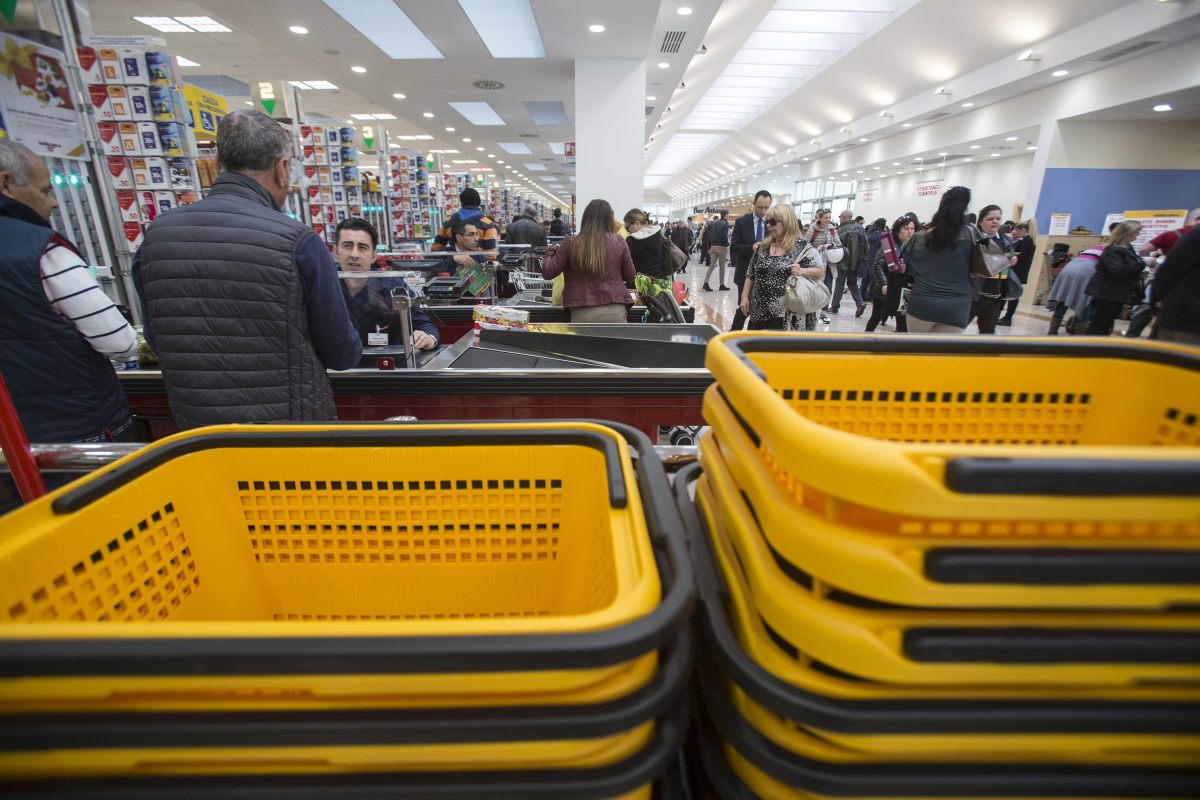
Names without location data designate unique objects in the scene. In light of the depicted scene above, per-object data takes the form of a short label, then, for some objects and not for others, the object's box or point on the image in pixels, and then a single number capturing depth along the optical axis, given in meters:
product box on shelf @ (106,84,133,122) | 4.45
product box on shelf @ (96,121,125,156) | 4.57
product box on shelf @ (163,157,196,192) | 4.81
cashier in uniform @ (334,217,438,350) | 3.05
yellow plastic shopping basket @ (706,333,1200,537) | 0.48
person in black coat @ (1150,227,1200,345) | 3.50
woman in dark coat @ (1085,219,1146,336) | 6.77
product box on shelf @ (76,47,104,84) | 4.27
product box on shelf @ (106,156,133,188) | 4.71
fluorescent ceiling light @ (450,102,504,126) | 12.60
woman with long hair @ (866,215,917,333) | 7.51
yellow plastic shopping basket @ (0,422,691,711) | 0.48
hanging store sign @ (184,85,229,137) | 5.41
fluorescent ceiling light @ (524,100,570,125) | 12.80
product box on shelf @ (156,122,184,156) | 4.68
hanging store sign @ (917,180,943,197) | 17.23
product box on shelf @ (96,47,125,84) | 4.37
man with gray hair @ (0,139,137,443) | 1.90
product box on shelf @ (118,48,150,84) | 4.36
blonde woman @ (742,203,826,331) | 4.73
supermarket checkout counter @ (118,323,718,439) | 2.46
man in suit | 10.13
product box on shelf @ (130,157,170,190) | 4.71
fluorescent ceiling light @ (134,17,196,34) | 9.29
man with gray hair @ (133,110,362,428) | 1.80
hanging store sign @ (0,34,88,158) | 3.28
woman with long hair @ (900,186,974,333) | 4.47
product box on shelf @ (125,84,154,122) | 4.47
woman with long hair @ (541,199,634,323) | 4.04
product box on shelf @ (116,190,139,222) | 4.79
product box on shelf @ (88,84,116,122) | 4.44
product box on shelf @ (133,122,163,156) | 4.61
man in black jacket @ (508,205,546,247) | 9.29
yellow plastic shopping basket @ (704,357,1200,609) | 0.50
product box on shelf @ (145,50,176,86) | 4.45
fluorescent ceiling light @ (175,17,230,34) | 9.31
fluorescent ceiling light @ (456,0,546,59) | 6.91
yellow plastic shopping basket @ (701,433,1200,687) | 0.53
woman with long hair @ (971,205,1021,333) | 5.41
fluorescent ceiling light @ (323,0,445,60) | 6.75
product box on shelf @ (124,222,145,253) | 4.85
